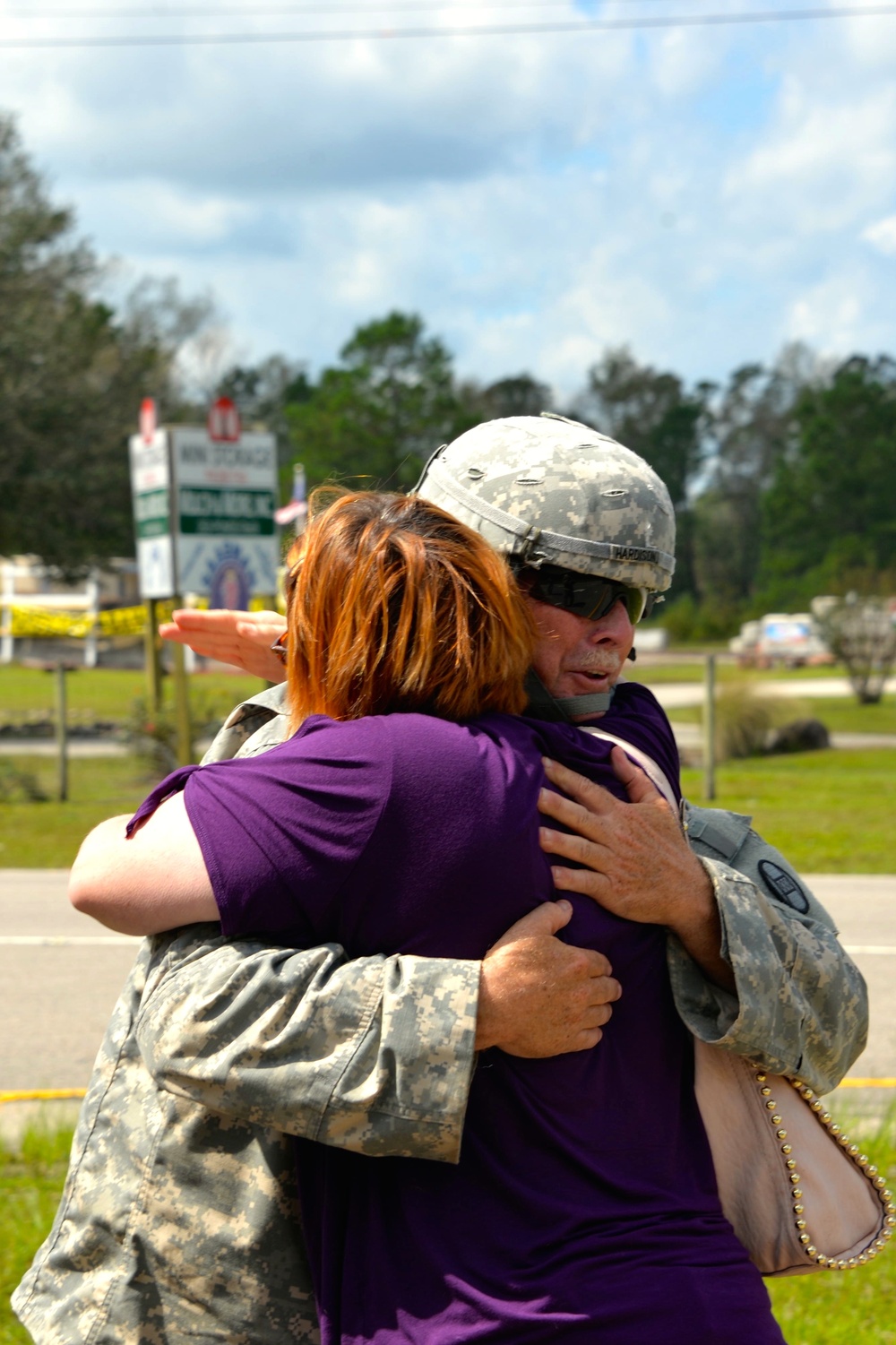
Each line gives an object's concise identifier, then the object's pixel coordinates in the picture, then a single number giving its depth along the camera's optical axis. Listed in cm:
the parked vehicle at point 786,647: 4628
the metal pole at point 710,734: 1373
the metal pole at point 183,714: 1243
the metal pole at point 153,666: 1532
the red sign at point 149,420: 1206
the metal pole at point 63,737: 1480
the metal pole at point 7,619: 4933
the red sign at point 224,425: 1184
